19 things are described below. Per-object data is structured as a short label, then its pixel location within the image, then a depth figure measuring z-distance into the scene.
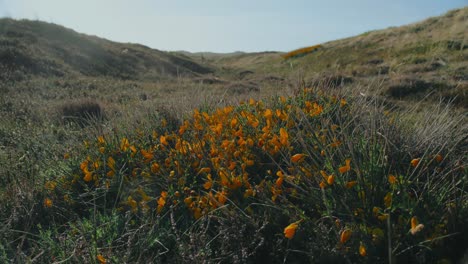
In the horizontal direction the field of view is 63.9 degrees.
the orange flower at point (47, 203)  2.67
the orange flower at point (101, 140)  3.22
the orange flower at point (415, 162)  2.08
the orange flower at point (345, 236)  1.69
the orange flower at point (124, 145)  3.16
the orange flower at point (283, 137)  2.57
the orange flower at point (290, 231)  1.77
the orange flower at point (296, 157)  2.21
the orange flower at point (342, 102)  3.48
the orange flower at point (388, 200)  1.87
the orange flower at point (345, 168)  1.98
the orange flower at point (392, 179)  1.90
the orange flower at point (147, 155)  2.85
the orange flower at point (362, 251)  1.64
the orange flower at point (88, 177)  2.75
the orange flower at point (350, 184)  2.00
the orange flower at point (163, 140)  3.02
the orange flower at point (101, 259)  1.85
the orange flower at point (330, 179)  1.93
